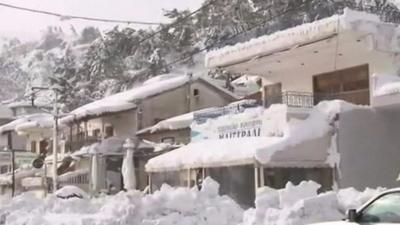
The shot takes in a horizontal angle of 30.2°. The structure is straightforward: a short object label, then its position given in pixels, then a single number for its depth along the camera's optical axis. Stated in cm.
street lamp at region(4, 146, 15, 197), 4400
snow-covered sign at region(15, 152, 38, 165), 4781
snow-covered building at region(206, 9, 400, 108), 2370
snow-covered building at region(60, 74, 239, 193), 4209
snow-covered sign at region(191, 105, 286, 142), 2497
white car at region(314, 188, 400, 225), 895
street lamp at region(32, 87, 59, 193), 3642
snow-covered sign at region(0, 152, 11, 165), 5006
